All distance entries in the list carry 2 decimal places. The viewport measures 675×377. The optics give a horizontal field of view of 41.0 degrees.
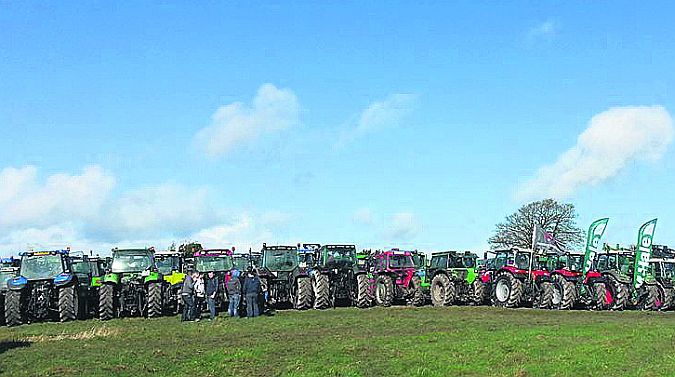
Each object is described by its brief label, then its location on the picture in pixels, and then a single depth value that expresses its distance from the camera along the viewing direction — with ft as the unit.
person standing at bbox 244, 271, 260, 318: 83.15
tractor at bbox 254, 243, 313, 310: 90.84
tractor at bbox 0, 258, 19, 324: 79.30
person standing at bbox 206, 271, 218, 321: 81.75
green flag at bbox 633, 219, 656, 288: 90.84
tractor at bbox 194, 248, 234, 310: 94.19
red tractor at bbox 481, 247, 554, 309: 92.68
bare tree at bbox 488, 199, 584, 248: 198.90
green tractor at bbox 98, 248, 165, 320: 79.56
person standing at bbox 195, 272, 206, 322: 79.15
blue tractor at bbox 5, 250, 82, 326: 76.43
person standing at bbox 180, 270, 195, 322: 78.23
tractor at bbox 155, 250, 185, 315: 86.17
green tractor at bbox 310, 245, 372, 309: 91.30
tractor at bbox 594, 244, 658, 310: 89.61
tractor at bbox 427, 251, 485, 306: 98.37
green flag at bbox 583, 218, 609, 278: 95.14
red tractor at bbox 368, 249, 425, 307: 99.45
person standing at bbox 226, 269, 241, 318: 83.05
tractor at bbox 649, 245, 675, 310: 93.01
